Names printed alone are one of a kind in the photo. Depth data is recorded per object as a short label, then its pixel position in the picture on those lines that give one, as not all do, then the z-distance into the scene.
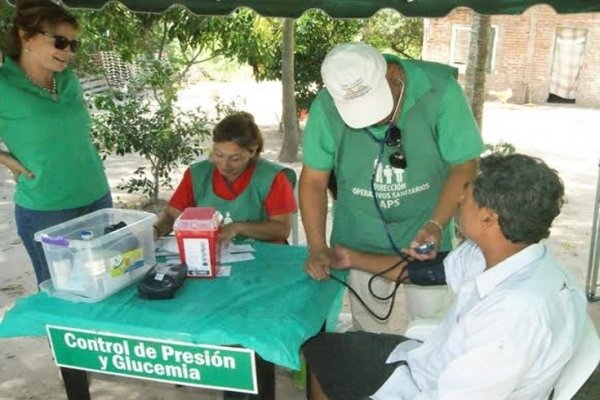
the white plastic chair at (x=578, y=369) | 1.48
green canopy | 2.99
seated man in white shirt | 1.34
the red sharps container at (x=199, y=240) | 2.03
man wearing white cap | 2.14
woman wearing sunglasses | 2.48
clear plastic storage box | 1.91
